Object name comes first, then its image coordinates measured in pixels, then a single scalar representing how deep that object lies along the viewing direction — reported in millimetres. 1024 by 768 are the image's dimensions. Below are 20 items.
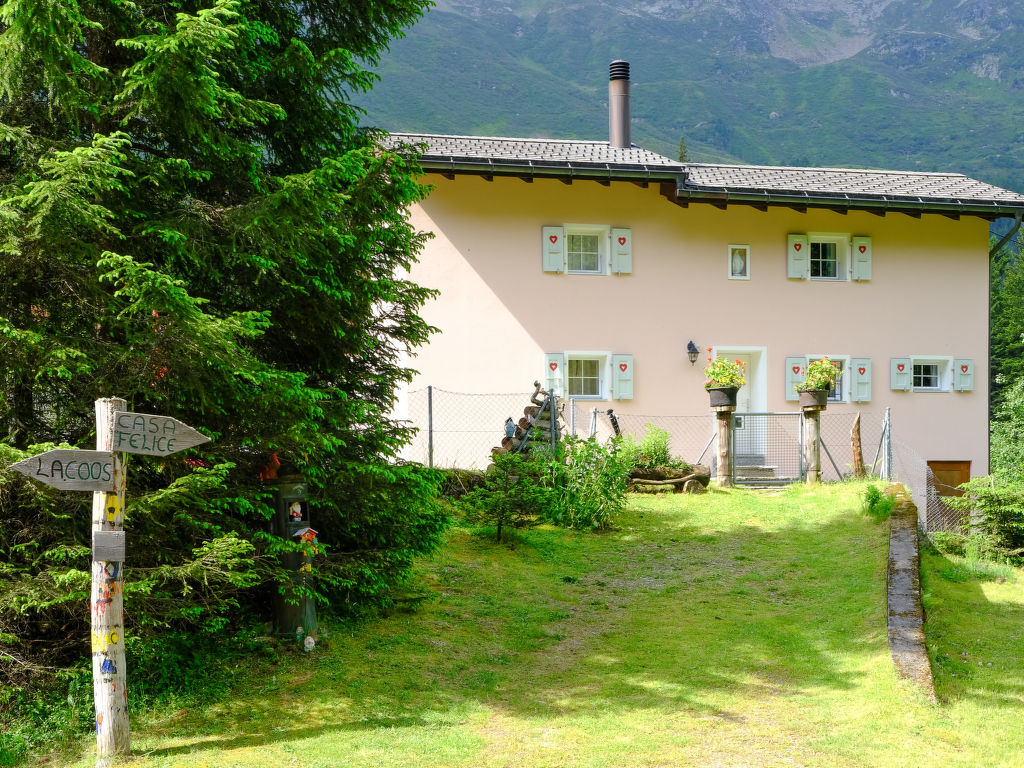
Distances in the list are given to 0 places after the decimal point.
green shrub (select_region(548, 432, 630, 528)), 11711
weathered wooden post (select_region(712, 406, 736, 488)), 14227
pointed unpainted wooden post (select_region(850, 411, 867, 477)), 14633
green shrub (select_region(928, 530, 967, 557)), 12070
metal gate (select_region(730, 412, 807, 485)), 15805
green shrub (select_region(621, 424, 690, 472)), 13999
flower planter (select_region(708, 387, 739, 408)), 14125
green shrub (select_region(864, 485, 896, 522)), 11383
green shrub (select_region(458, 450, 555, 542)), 10852
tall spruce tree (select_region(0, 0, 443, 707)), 5582
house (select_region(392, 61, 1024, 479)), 16516
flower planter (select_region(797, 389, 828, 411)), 13727
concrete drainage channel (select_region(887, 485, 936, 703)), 6840
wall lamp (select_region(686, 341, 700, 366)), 17094
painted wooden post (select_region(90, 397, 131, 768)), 5145
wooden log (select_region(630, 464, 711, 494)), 13867
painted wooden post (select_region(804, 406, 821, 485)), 14078
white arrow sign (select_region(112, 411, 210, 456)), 5238
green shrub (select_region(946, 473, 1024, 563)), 11477
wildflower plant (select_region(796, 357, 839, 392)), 13805
